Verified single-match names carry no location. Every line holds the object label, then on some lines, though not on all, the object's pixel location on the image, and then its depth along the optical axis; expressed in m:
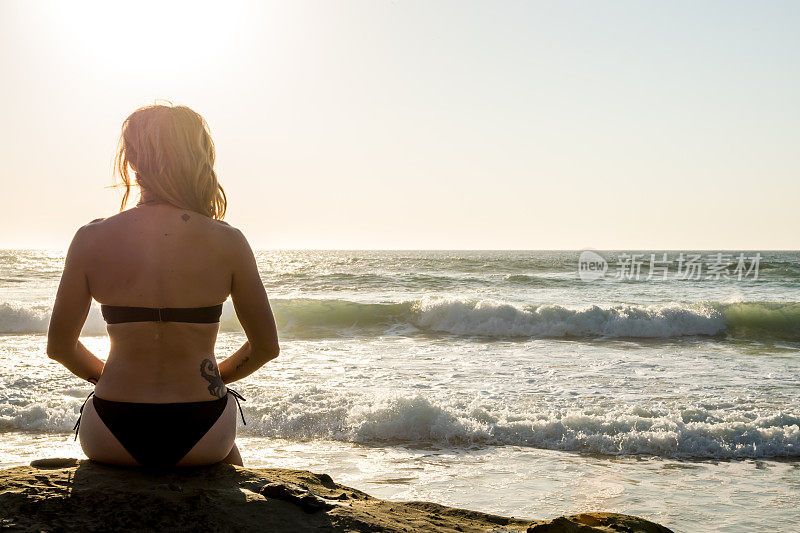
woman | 1.89
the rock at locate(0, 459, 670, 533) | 1.71
